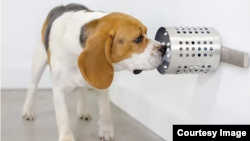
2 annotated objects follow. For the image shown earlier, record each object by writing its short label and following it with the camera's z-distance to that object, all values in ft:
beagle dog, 4.70
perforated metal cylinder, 4.74
